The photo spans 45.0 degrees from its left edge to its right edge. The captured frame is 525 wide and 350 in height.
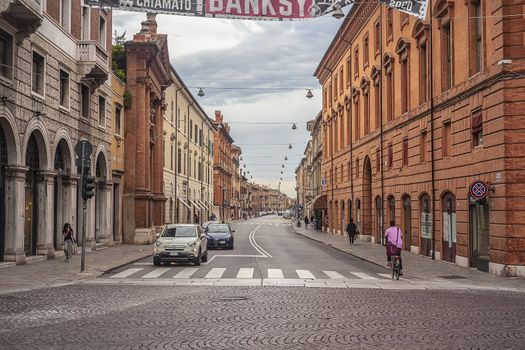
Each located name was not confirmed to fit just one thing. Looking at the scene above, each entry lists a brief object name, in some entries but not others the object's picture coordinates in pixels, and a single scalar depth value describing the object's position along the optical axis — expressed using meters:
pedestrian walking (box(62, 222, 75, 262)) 23.47
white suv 22.83
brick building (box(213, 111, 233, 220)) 104.25
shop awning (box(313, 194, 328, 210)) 62.31
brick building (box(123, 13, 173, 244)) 38.06
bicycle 19.39
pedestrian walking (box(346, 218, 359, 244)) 38.69
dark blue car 33.41
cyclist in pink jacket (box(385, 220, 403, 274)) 19.62
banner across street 12.93
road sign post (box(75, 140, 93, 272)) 19.92
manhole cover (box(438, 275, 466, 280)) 19.67
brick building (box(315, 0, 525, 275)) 19.52
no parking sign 19.88
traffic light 19.88
